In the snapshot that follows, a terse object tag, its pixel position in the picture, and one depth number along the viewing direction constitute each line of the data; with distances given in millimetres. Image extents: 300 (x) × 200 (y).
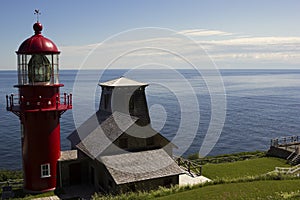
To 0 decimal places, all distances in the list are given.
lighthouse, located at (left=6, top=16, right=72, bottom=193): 18703
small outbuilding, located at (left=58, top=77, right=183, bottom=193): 18531
